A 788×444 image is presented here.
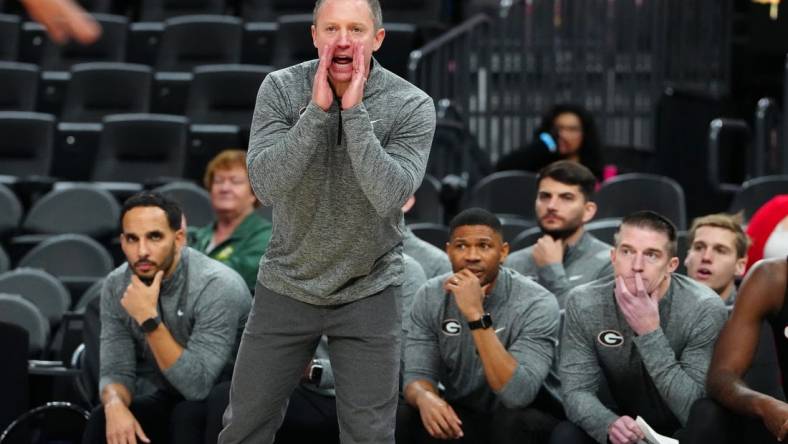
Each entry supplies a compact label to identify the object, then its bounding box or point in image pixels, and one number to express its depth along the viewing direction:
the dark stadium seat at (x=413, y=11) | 21.39
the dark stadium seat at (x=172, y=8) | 22.28
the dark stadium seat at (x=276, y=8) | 22.28
